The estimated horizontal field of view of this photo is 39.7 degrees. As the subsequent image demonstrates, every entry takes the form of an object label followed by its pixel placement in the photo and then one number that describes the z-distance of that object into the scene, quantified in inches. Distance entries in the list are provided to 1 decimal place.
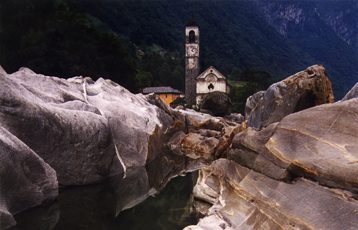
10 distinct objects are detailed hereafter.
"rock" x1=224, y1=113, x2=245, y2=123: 2795.3
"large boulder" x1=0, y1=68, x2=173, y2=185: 842.8
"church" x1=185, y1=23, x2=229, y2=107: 3895.2
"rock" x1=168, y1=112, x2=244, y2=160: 1384.1
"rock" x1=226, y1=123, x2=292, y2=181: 657.0
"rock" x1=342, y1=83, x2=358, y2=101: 781.5
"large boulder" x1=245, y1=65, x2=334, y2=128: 1167.0
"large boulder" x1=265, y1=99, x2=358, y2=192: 558.5
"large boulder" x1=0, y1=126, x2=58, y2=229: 686.5
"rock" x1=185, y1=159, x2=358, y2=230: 527.5
